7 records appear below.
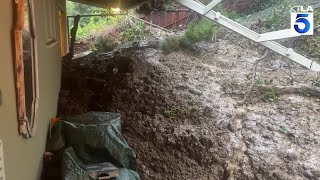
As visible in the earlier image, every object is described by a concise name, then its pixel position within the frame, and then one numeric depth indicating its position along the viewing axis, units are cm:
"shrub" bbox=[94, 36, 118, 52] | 486
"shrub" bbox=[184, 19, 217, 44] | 408
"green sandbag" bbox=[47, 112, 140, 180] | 169
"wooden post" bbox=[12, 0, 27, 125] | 110
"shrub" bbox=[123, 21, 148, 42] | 509
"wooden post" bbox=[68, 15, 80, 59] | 371
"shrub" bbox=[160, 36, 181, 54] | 405
